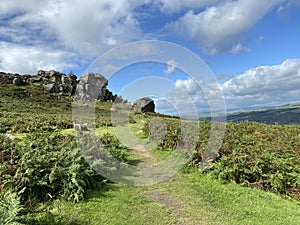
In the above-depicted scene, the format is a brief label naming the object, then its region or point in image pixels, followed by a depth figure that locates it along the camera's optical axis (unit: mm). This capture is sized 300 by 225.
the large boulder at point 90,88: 79062
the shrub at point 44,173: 8227
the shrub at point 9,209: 5551
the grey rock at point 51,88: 88588
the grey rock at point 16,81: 89269
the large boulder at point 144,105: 56406
